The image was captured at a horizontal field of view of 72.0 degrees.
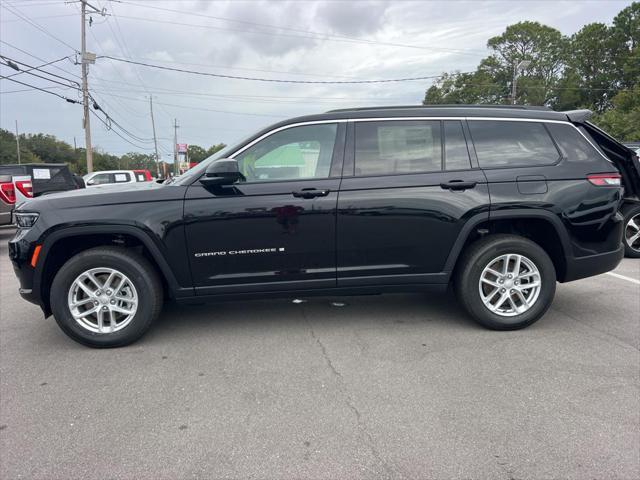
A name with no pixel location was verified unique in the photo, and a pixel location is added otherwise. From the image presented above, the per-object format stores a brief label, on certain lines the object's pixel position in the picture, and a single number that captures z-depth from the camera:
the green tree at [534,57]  54.31
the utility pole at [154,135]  56.34
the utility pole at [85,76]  25.38
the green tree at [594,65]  50.41
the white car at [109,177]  18.27
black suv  3.55
